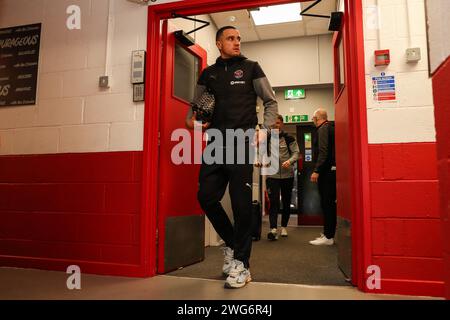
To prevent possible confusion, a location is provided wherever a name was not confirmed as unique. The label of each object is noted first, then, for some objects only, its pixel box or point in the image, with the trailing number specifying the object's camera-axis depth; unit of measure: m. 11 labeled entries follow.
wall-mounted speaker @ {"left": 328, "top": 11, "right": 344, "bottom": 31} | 2.39
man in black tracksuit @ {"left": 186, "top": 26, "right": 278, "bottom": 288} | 2.04
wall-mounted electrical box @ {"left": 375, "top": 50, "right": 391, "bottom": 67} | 2.04
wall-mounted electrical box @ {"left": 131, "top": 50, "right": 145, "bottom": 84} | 2.47
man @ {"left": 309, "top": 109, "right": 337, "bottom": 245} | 3.37
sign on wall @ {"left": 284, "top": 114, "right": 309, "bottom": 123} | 5.89
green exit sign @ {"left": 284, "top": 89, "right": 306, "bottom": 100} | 5.80
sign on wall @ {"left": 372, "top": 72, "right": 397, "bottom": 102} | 2.03
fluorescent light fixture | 4.30
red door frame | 2.01
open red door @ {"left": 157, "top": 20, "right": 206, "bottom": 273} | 2.47
